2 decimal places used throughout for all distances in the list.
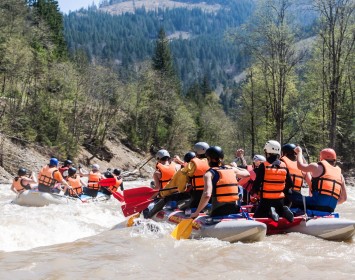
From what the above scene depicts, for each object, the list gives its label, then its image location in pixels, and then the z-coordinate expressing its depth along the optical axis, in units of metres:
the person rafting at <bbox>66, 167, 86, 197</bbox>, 15.30
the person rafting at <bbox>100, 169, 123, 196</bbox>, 16.84
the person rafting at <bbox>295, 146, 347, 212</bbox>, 7.80
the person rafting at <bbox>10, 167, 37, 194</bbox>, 15.41
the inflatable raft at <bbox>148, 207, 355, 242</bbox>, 7.29
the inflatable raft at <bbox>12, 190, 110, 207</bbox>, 13.83
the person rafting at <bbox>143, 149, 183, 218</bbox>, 10.02
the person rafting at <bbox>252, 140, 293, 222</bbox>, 7.73
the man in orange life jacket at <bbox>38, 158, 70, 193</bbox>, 14.46
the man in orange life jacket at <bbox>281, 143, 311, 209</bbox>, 8.60
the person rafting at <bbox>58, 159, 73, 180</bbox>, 16.14
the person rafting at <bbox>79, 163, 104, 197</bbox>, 16.30
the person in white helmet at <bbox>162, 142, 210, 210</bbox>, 8.41
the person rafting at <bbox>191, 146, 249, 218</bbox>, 7.36
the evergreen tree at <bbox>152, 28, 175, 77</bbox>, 60.59
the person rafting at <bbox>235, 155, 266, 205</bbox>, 10.05
